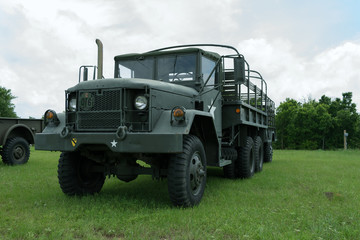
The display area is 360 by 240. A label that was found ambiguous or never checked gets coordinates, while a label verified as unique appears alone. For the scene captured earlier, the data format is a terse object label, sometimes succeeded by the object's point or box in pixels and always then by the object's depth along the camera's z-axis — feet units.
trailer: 32.89
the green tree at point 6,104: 138.31
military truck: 14.57
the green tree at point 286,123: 163.53
